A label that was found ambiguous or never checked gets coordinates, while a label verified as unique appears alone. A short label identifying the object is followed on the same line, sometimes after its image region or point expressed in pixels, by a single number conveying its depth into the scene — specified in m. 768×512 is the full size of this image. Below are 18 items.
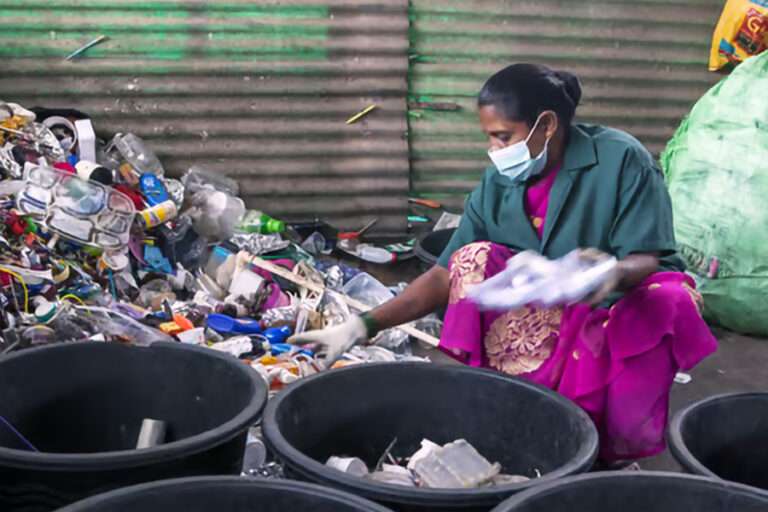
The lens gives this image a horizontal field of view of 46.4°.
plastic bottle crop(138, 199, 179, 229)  4.14
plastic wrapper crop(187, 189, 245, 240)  4.50
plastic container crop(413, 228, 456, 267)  4.19
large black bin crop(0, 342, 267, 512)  1.85
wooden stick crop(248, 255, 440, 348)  3.97
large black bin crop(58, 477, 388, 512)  1.37
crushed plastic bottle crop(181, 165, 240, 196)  4.64
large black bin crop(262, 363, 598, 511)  1.79
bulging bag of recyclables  4.03
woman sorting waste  2.15
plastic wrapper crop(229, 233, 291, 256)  4.32
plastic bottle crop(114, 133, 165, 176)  4.55
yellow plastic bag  4.48
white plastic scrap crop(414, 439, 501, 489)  1.74
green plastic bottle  4.54
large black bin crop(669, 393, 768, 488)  1.76
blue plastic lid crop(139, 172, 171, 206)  4.34
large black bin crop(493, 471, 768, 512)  1.42
